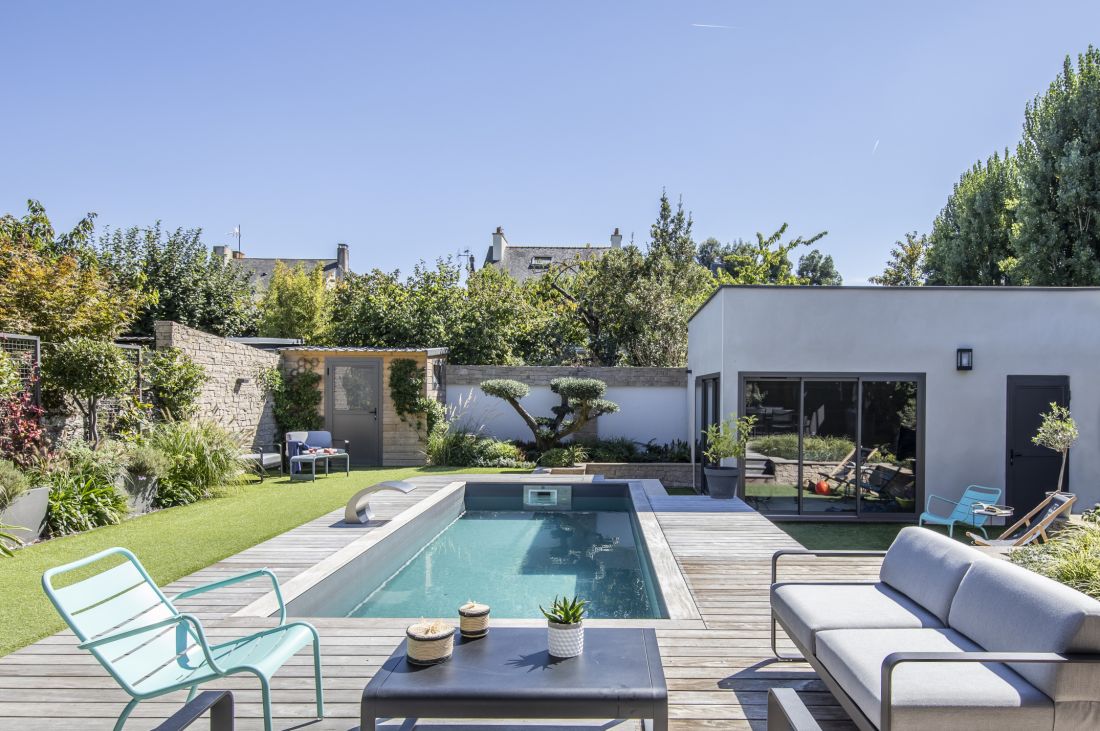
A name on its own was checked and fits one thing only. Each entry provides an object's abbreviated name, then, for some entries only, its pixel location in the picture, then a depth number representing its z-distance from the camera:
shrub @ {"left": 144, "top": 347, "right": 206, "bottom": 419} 9.77
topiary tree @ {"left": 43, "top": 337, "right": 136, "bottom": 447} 7.79
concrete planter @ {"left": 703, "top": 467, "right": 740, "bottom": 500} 8.82
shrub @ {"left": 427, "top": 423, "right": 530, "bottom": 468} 12.97
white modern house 9.24
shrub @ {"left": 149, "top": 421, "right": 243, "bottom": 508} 8.82
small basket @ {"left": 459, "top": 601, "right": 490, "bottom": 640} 2.84
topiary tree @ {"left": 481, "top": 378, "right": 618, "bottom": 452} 12.61
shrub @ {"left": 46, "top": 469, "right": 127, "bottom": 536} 6.90
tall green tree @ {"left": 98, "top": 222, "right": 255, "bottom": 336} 16.84
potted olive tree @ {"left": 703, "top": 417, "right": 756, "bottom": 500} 8.81
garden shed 13.77
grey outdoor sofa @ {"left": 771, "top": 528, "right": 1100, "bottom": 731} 2.24
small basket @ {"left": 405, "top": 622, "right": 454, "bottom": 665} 2.58
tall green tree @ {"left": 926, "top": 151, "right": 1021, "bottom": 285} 16.80
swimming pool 5.48
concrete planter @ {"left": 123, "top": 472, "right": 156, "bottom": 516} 8.02
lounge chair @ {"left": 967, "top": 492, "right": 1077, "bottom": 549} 6.23
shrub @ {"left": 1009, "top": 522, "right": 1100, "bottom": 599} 3.69
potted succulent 2.66
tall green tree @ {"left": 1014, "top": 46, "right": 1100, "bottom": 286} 13.35
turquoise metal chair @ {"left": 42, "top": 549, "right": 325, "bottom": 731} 2.41
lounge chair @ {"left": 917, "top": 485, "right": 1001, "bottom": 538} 7.71
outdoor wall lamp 9.24
